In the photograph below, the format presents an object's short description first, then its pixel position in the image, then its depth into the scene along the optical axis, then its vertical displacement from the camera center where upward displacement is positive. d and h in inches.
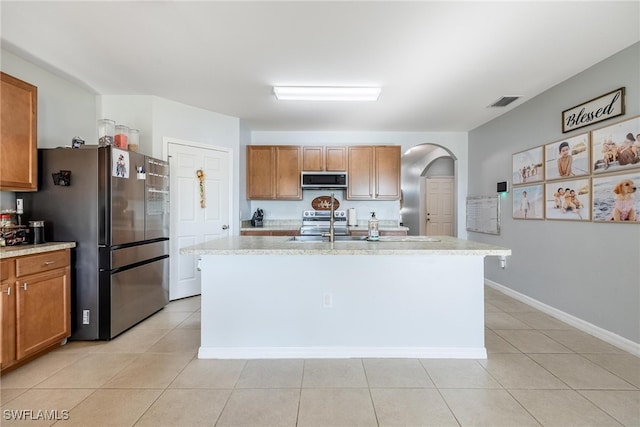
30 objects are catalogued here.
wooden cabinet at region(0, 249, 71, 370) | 79.8 -27.4
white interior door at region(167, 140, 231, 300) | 145.8 +4.8
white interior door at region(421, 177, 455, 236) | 294.0 +6.3
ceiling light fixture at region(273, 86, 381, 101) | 124.1 +52.1
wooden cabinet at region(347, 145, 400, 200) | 186.9 +29.0
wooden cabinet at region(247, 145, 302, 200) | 185.6 +25.0
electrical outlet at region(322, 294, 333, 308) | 90.9 -27.5
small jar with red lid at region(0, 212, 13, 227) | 90.4 -2.0
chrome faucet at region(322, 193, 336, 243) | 99.0 -6.0
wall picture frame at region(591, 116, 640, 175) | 92.4 +22.0
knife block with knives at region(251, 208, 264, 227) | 191.5 -3.6
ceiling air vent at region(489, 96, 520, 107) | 135.6 +53.5
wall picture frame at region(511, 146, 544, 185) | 132.4 +22.1
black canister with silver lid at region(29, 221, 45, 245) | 93.8 -6.0
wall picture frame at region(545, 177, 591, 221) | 109.0 +5.0
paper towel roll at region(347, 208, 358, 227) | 190.4 -3.0
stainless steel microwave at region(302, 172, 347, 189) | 182.7 +20.3
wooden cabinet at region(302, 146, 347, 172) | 186.7 +34.1
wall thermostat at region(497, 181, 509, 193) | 157.3 +14.0
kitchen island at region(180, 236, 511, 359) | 90.1 -28.9
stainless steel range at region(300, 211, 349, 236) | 185.0 -6.3
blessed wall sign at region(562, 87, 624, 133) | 98.1 +36.9
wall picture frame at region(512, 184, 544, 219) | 132.7 +5.1
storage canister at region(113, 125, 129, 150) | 117.8 +30.5
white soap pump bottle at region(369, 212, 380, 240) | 101.5 -6.2
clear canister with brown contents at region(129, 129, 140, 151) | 125.0 +31.6
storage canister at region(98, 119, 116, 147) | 112.5 +32.0
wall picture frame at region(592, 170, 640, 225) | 92.0 +4.8
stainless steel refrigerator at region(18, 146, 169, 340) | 100.3 -2.2
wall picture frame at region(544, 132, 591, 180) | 109.1 +22.0
